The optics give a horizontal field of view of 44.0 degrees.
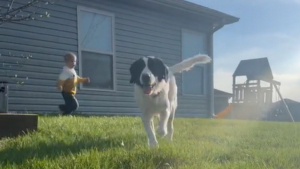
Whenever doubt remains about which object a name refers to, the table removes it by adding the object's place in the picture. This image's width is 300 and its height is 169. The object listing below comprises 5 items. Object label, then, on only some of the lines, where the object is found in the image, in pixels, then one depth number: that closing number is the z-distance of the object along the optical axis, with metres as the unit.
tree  7.75
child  7.03
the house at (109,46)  8.27
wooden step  4.07
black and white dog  3.94
